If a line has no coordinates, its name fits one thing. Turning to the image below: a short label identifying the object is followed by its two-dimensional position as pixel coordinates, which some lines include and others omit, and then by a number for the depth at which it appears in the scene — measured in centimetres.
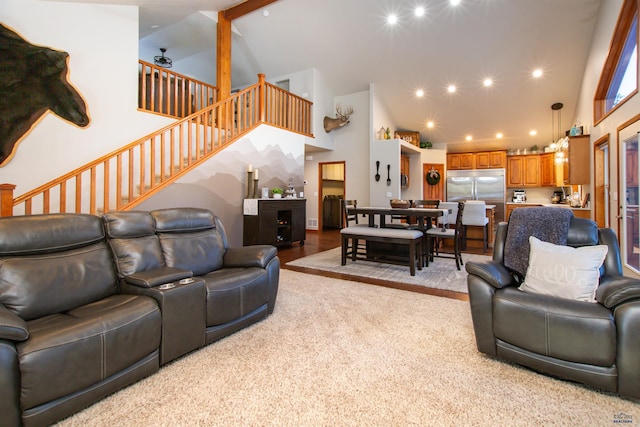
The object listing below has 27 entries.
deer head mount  805
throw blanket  221
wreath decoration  914
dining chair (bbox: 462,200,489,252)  573
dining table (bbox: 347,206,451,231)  415
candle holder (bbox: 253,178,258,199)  594
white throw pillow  188
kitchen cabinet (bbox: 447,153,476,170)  912
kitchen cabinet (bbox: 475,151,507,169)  875
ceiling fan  688
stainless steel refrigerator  866
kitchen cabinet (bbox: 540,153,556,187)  809
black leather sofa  136
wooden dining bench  399
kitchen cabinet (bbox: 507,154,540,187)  834
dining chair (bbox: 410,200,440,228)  582
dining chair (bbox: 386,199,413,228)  479
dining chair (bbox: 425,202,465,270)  434
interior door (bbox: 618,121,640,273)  360
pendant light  681
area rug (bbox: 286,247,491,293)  373
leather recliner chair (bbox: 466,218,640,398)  157
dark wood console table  565
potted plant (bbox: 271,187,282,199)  612
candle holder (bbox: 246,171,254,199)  588
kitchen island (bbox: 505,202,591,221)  526
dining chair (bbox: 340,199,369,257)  478
